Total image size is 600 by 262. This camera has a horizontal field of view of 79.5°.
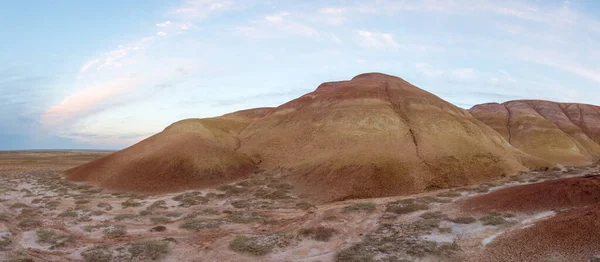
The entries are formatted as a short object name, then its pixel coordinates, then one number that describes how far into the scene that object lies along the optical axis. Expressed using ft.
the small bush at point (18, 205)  90.27
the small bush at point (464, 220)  67.97
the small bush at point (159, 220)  78.95
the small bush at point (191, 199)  98.22
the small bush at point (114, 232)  67.07
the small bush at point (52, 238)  61.14
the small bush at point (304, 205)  93.35
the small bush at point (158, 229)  70.74
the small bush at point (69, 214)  81.25
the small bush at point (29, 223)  70.58
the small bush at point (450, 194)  98.37
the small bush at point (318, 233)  64.11
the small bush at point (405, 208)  81.71
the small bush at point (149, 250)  55.57
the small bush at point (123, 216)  79.97
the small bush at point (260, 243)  58.23
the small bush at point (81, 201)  96.48
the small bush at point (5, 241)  57.15
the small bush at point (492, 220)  65.16
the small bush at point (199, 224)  72.18
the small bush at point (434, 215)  73.73
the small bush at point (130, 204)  95.25
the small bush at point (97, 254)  54.09
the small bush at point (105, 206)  90.72
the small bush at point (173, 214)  84.84
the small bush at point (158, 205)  92.68
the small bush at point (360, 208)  84.12
